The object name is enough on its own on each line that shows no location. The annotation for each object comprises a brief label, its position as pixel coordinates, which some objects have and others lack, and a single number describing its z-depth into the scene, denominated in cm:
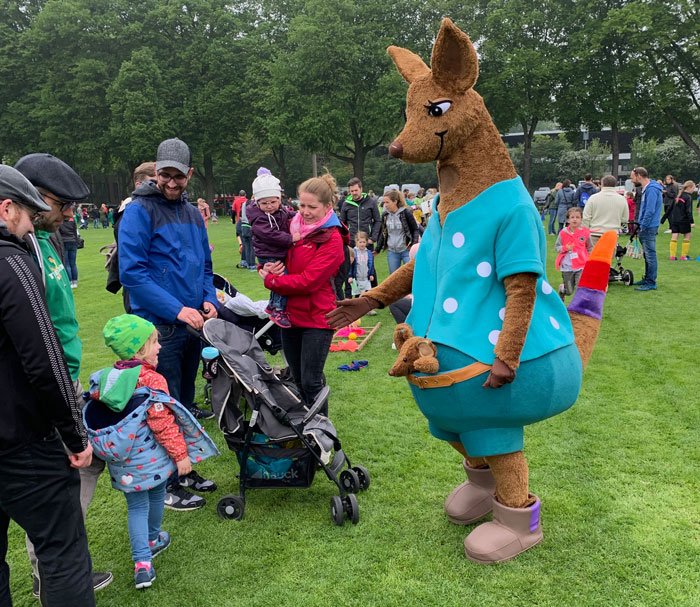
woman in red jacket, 415
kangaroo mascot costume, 272
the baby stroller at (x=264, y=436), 359
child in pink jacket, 847
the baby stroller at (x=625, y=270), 1080
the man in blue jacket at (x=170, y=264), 366
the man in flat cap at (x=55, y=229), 258
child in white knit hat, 431
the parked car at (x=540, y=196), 3383
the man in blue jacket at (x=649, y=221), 1009
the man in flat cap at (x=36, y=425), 204
